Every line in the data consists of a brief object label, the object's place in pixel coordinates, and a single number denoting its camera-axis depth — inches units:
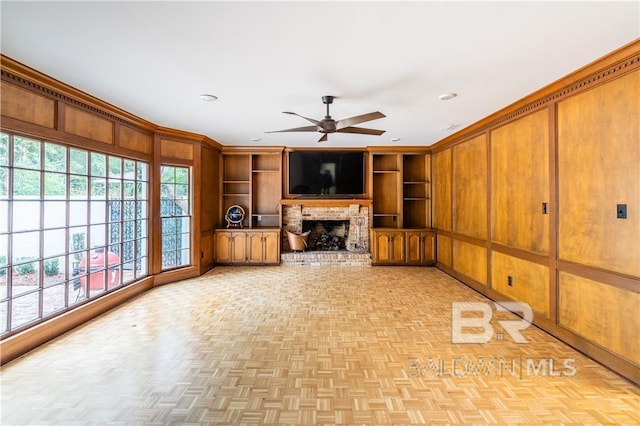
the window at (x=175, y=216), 196.5
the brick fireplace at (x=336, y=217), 265.4
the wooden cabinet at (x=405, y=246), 247.6
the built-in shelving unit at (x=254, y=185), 264.1
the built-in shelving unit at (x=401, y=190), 263.6
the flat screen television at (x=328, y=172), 260.5
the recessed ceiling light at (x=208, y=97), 130.8
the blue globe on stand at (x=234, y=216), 257.9
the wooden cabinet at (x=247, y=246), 249.3
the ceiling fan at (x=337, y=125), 120.6
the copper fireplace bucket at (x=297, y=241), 256.5
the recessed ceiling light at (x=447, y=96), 128.5
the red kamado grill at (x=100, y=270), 138.1
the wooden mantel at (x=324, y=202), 261.4
